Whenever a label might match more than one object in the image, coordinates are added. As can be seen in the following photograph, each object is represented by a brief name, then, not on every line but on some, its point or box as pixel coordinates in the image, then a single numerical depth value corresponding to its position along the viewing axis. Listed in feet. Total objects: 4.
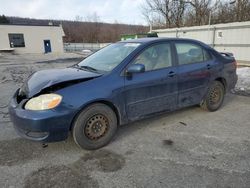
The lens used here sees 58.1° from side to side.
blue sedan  9.53
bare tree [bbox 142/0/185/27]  91.00
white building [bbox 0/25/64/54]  102.73
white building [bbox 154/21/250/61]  37.69
